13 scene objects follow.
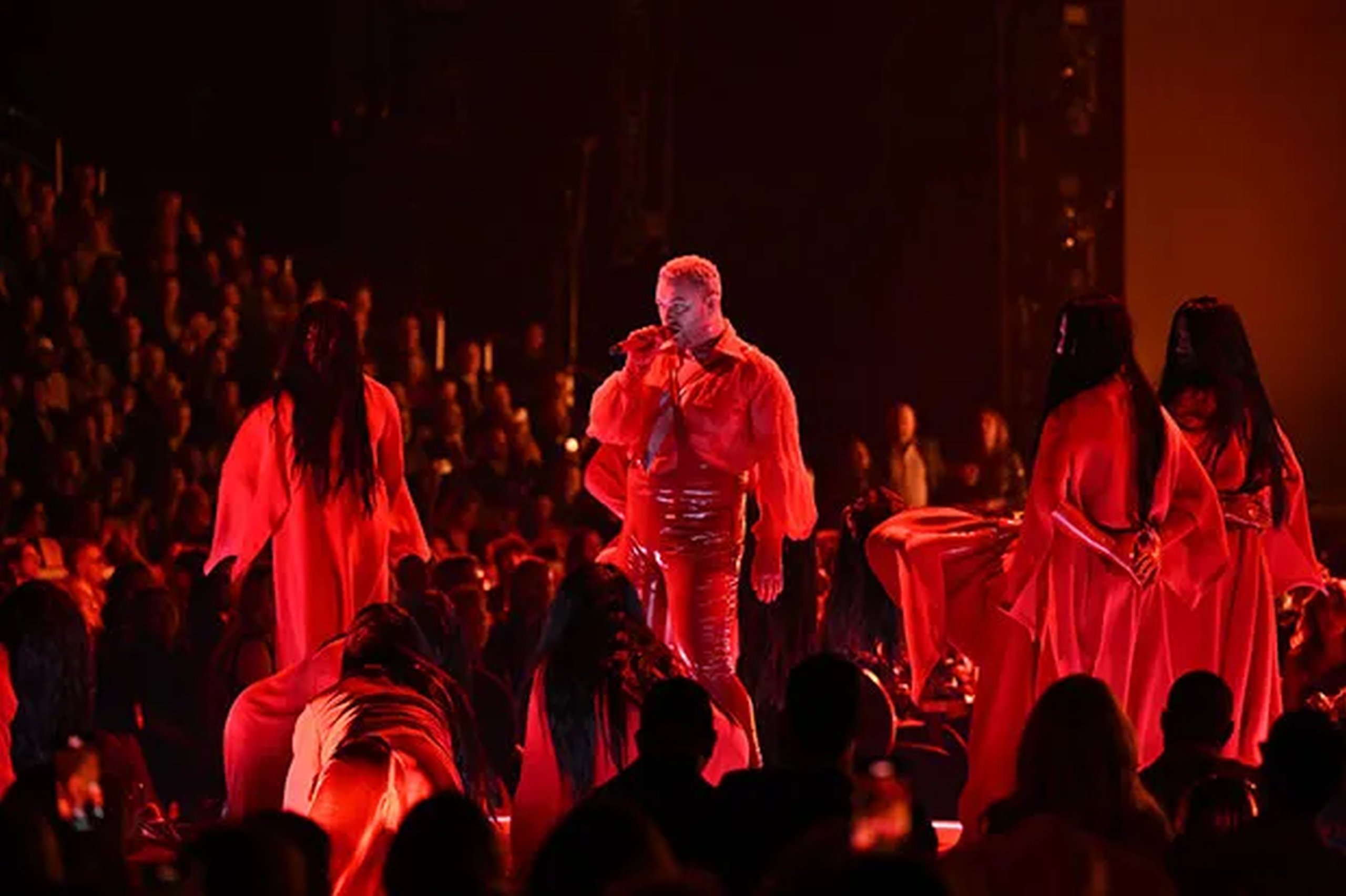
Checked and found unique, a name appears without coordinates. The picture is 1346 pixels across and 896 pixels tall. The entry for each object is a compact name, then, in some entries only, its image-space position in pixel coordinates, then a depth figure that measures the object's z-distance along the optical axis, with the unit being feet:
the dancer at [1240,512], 60.85
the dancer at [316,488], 64.88
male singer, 64.99
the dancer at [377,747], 46.85
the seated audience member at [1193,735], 41.66
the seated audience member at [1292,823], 33.16
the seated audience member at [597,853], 28.64
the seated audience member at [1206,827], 33.67
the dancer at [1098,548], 58.65
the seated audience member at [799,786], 36.04
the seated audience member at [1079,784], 33.67
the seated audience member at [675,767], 36.89
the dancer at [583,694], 49.07
